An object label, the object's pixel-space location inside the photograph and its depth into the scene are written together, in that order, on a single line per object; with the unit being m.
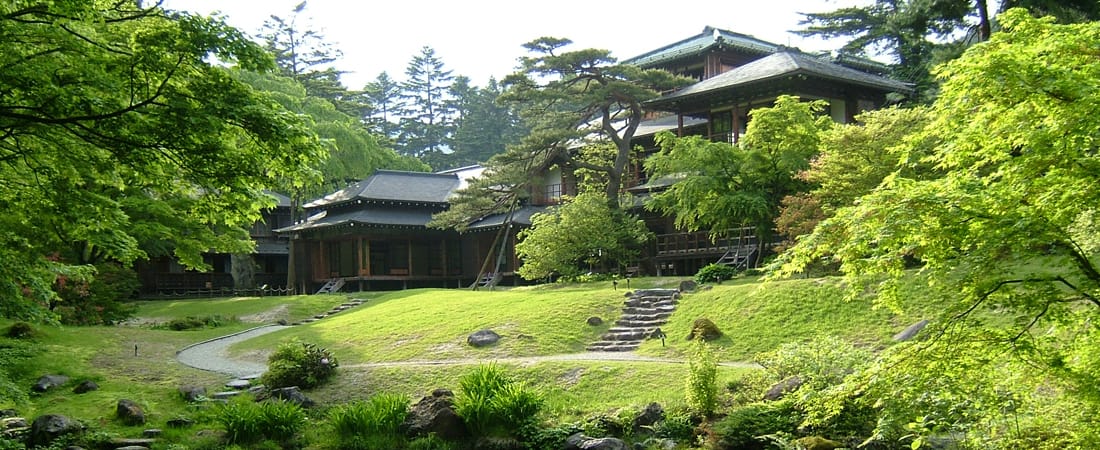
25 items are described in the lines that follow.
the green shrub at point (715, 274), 25.56
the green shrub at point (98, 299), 25.72
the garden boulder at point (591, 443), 13.65
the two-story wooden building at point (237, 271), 44.30
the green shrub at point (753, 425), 13.00
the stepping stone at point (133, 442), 14.36
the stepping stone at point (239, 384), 17.94
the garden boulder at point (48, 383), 17.02
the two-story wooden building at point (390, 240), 41.47
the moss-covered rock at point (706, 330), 19.02
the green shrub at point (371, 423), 14.99
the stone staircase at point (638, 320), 20.38
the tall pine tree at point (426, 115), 71.38
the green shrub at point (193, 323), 28.23
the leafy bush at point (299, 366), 17.78
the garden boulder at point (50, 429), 14.10
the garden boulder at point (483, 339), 20.57
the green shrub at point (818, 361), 13.23
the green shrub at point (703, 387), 14.37
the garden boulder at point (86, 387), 17.05
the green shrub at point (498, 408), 14.93
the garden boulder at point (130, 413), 15.45
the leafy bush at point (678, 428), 14.00
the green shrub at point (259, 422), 14.91
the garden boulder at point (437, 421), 15.02
